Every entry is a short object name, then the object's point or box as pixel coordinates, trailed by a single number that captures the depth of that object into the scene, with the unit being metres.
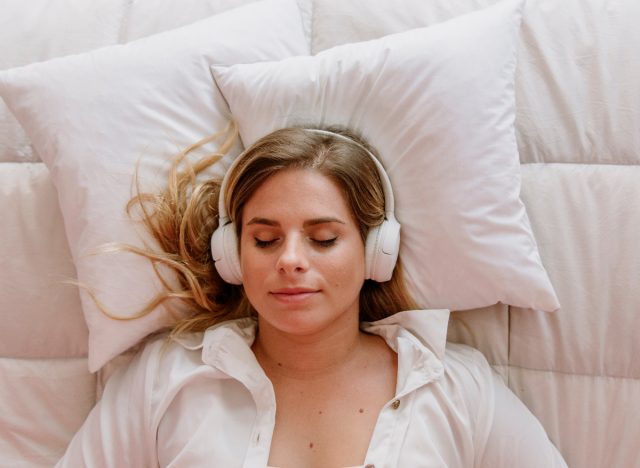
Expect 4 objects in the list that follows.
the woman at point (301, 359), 1.47
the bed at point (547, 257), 1.61
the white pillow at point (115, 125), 1.60
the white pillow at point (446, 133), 1.54
